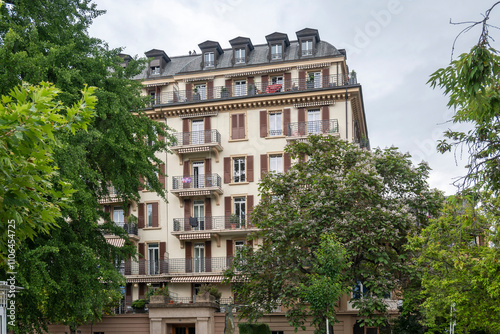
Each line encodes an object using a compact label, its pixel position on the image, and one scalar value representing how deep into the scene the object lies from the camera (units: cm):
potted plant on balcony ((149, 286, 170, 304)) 4153
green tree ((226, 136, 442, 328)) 2909
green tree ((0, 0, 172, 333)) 1897
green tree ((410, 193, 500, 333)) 2241
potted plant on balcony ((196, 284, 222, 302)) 4109
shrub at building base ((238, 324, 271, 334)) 3550
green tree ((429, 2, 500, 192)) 888
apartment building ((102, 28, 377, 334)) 4497
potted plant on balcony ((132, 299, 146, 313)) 4300
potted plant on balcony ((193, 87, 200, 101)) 4772
